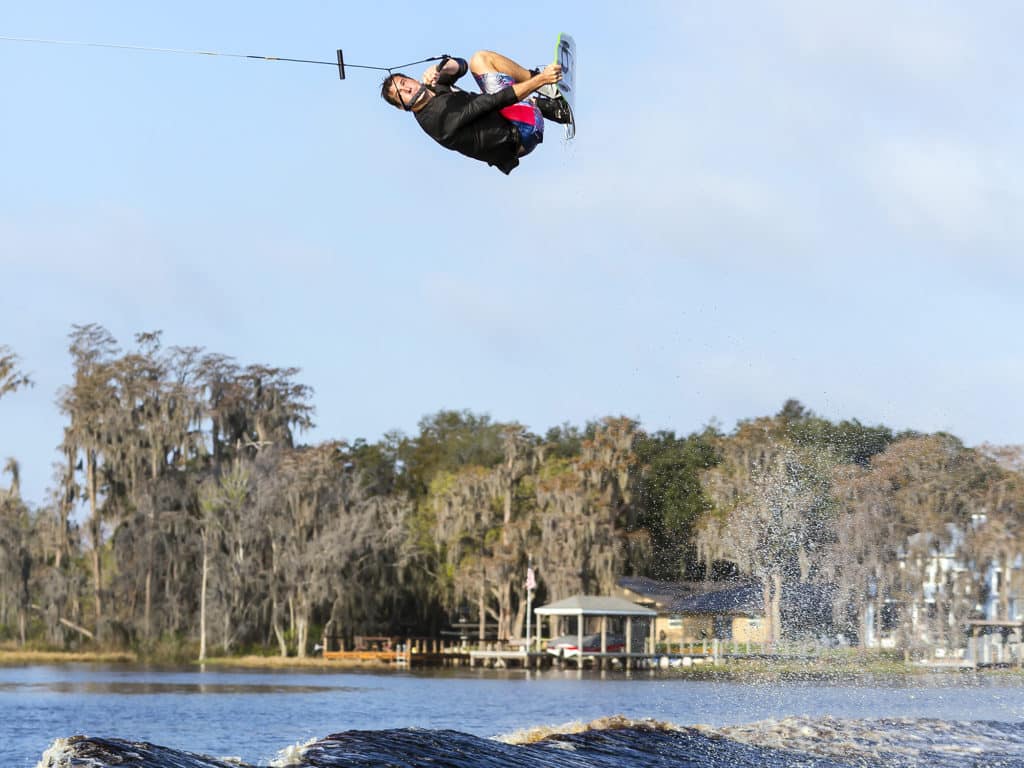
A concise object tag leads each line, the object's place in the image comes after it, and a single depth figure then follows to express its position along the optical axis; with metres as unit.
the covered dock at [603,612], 117.25
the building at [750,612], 96.44
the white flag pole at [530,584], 117.50
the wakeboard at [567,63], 17.34
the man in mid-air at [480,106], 17.39
